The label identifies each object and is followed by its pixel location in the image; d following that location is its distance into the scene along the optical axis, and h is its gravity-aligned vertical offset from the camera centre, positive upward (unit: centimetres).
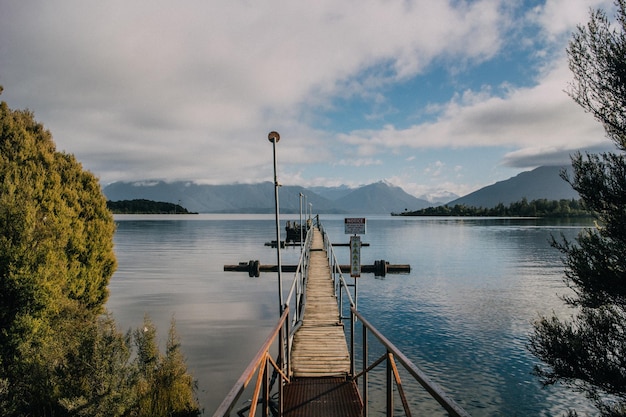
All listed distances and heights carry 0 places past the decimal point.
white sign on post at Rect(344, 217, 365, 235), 1714 -44
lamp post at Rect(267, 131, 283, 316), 1145 +237
